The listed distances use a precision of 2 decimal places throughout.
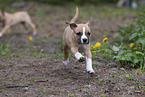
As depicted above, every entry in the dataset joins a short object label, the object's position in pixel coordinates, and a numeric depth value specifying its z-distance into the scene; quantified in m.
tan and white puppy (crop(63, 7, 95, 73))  6.84
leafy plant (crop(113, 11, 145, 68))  8.42
